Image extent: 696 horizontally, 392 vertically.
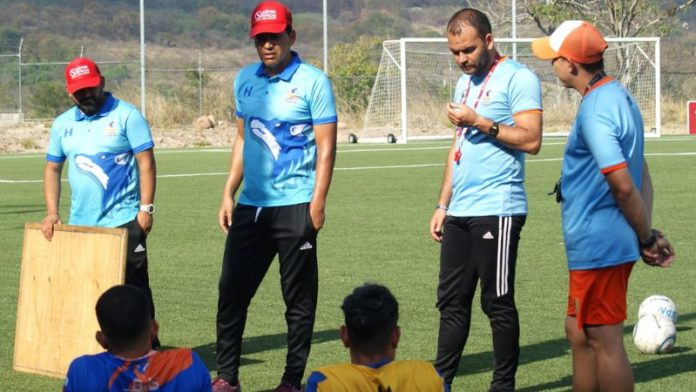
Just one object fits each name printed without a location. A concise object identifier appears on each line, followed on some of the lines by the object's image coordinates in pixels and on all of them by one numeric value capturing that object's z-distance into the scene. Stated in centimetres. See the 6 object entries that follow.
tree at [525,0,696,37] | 7393
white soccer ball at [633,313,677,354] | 1263
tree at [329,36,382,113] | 7598
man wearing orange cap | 853
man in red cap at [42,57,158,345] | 1177
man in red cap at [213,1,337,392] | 1087
